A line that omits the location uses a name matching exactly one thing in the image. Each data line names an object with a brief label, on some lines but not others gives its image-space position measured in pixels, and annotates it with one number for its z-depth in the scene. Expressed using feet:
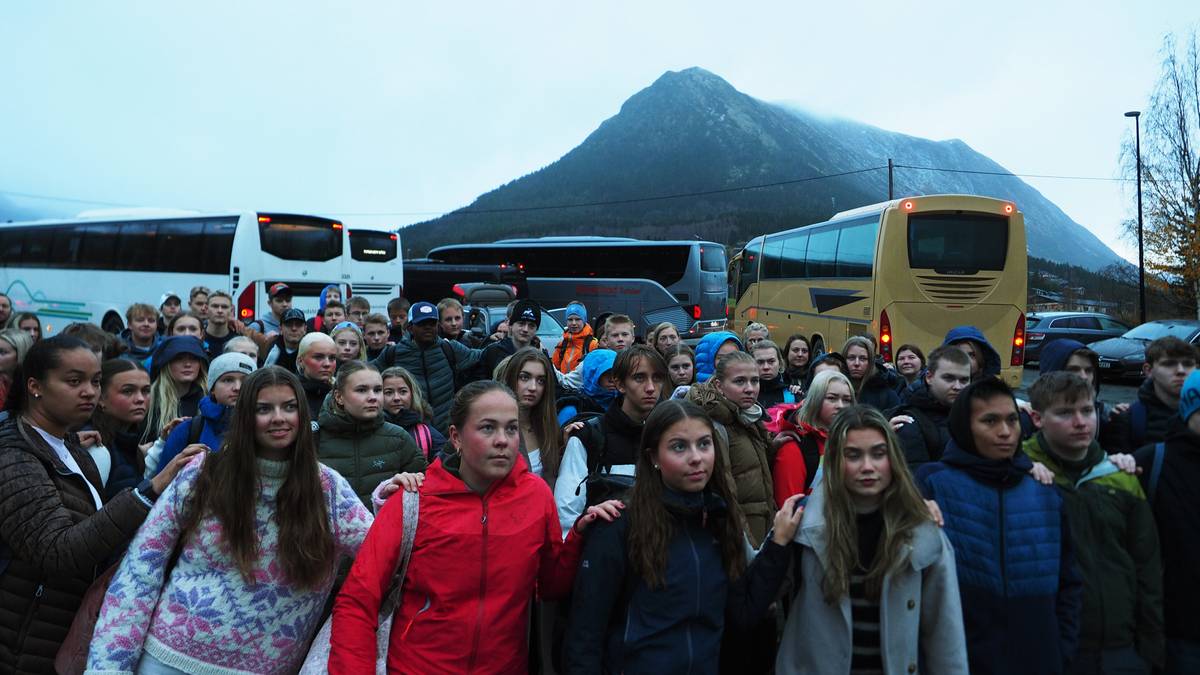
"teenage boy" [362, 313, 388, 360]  24.41
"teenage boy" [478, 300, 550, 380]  22.48
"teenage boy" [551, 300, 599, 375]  26.99
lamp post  86.02
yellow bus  43.52
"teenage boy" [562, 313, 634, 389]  22.80
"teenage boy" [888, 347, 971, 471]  13.07
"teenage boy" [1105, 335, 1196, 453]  13.25
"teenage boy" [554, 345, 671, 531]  10.69
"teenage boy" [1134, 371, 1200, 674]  10.41
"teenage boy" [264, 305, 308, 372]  22.34
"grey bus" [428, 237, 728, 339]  90.92
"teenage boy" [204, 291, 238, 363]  25.43
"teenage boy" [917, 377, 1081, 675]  9.26
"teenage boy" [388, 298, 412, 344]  28.60
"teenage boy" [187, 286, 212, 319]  31.65
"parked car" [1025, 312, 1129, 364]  74.33
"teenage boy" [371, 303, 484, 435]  20.92
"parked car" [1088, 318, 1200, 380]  59.11
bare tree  82.60
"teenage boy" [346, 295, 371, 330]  29.25
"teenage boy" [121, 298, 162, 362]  23.57
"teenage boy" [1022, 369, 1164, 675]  10.17
